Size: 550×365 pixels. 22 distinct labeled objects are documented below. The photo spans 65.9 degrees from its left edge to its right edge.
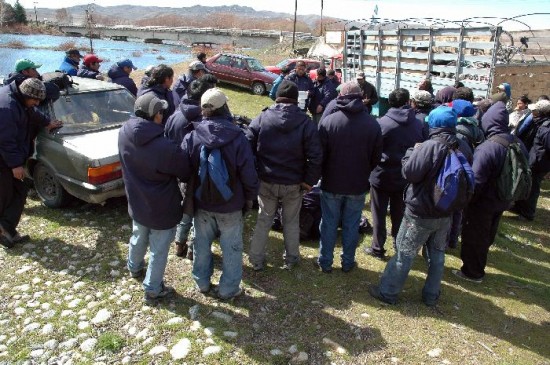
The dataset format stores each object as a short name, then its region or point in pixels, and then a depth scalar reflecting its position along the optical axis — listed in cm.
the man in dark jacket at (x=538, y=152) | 640
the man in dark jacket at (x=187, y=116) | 409
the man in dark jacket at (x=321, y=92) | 831
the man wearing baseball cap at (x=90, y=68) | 805
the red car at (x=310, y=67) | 1942
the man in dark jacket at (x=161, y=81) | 531
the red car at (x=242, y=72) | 1759
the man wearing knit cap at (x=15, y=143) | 457
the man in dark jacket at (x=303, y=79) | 813
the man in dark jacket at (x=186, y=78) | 611
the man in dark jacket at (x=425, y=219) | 358
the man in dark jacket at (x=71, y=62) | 799
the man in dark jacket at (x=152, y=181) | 342
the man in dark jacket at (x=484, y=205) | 423
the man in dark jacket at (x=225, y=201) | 350
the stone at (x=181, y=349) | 327
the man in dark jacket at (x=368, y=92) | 705
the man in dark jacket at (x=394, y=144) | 445
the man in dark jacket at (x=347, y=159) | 411
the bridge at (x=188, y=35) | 7231
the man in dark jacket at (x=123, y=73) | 768
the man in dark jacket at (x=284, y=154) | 395
